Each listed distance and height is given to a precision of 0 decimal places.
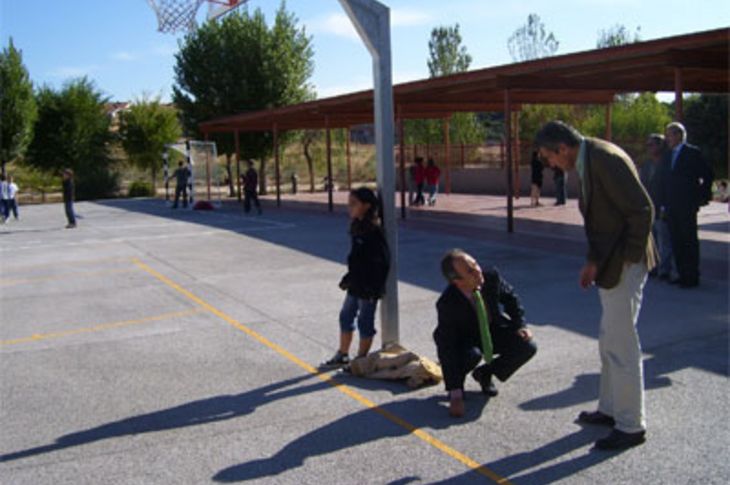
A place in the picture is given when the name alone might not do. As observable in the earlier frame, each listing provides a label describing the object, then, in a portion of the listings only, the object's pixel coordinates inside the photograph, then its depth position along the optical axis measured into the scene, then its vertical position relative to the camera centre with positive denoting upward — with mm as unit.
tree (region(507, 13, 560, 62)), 46781 +8624
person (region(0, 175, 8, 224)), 25172 -86
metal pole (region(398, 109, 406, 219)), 18375 +299
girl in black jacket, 5805 -530
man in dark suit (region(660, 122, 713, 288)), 8516 -148
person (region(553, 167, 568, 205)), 21759 -321
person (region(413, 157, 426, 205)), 23656 +170
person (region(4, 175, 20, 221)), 25469 -132
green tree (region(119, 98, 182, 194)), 42938 +3332
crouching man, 5020 -1001
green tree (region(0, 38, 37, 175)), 37688 +4208
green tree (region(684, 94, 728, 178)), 29828 +1704
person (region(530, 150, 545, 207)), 21672 -18
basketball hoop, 11589 +2622
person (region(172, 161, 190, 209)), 27672 +396
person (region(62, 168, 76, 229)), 20953 +59
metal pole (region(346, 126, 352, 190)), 31012 +1244
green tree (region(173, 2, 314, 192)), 37656 +5698
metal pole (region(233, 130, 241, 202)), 30119 +1014
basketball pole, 5953 +718
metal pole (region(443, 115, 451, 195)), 28234 +475
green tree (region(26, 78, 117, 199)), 41156 +2871
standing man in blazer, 4230 -412
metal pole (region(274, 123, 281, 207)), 26494 +736
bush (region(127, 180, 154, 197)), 41312 +70
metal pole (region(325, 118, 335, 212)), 23578 +396
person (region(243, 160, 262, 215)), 23745 +16
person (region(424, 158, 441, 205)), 23953 +127
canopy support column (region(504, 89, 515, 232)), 15539 +442
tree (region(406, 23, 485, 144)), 39125 +3203
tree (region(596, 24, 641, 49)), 42969 +7515
